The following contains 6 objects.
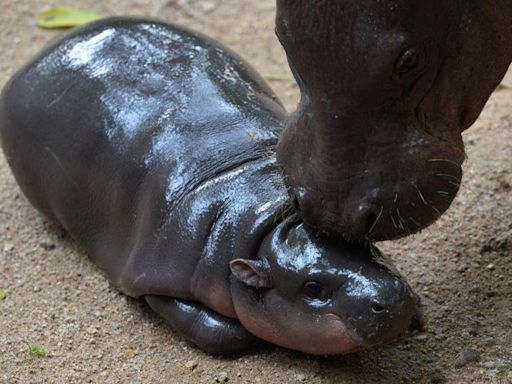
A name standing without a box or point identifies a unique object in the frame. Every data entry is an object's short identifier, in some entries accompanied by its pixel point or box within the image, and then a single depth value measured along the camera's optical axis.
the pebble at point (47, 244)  9.52
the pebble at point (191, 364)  7.92
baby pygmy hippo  7.45
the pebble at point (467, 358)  7.71
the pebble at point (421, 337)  8.09
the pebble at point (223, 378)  7.71
